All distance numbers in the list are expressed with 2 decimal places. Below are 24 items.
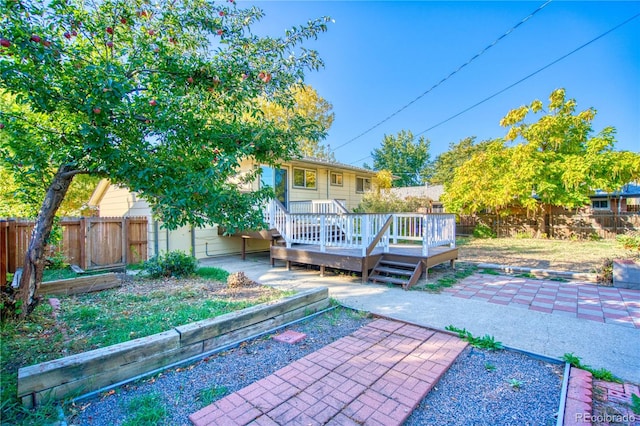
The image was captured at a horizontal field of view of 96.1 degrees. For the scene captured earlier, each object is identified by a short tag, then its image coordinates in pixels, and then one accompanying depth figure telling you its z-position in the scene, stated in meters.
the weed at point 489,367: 2.71
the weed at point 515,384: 2.43
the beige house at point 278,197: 9.33
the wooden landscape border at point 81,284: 4.59
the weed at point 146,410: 1.97
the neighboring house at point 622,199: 18.08
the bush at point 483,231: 16.80
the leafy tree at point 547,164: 12.72
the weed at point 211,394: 2.21
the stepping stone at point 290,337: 3.29
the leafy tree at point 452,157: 31.92
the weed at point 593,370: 2.56
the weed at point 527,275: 6.80
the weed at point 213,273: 6.22
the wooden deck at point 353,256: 6.40
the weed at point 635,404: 2.10
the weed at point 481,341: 3.17
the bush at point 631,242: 7.46
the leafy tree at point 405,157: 35.22
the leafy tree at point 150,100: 2.41
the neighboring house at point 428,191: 25.01
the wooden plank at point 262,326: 3.05
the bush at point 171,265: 6.17
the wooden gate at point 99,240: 6.95
